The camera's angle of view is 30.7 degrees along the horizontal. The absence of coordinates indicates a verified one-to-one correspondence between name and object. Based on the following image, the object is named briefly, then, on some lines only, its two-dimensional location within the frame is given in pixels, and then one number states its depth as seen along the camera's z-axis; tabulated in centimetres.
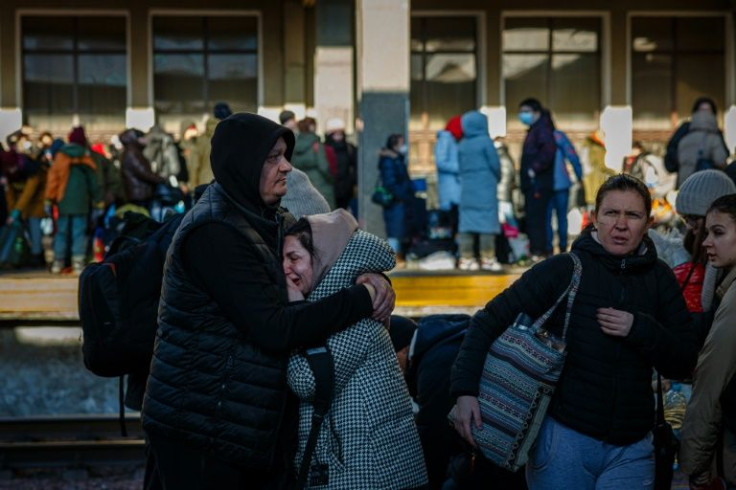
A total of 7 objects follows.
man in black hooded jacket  418
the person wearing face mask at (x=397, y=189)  1695
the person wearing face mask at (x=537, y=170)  1606
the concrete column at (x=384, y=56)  1880
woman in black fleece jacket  462
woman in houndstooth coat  423
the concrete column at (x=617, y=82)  2662
